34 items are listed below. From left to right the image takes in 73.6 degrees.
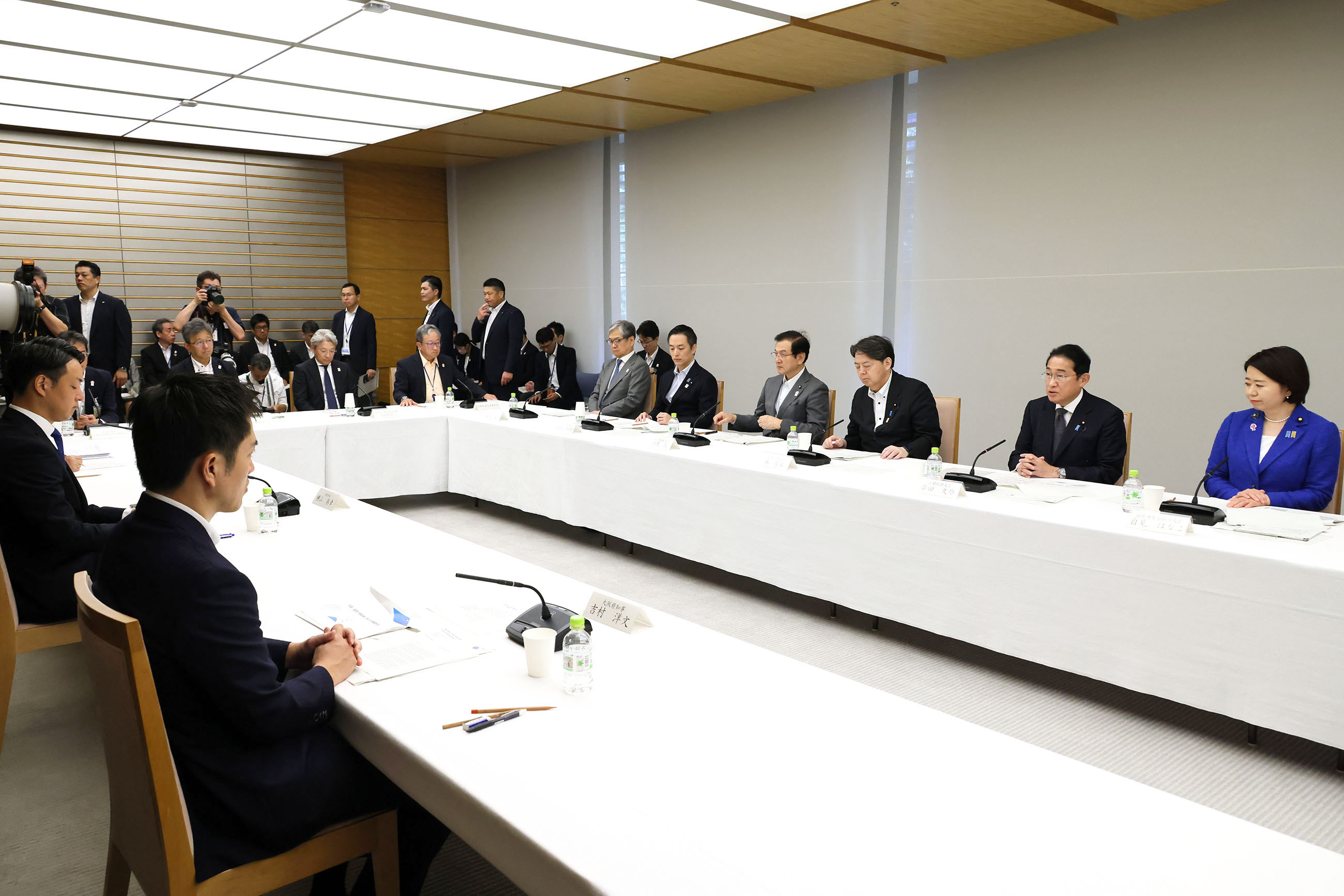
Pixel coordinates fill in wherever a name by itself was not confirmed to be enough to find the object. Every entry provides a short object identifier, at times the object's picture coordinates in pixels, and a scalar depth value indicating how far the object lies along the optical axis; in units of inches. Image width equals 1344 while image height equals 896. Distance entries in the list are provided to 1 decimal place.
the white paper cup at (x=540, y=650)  70.2
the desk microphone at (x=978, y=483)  137.2
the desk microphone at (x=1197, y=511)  115.4
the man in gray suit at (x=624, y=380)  241.9
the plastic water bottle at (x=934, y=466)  145.7
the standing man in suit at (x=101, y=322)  291.7
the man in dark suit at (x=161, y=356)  259.3
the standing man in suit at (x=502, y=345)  325.7
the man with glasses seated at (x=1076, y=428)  152.4
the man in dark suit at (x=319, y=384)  250.7
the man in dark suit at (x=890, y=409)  178.9
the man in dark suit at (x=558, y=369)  333.7
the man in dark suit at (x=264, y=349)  328.8
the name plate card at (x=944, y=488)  133.6
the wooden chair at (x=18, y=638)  97.6
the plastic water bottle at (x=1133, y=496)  125.1
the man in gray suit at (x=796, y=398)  198.8
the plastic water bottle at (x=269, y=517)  113.9
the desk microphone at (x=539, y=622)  77.5
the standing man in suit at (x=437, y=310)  306.7
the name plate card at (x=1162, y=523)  111.1
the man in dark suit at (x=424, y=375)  265.7
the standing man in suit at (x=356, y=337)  342.3
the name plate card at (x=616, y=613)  82.0
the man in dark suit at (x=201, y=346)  236.4
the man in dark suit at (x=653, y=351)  275.9
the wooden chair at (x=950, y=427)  181.6
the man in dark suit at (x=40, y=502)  103.1
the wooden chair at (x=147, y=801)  53.2
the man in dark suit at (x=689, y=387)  230.1
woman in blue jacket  128.9
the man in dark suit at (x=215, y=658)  58.0
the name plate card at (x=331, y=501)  126.6
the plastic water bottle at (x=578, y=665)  67.5
